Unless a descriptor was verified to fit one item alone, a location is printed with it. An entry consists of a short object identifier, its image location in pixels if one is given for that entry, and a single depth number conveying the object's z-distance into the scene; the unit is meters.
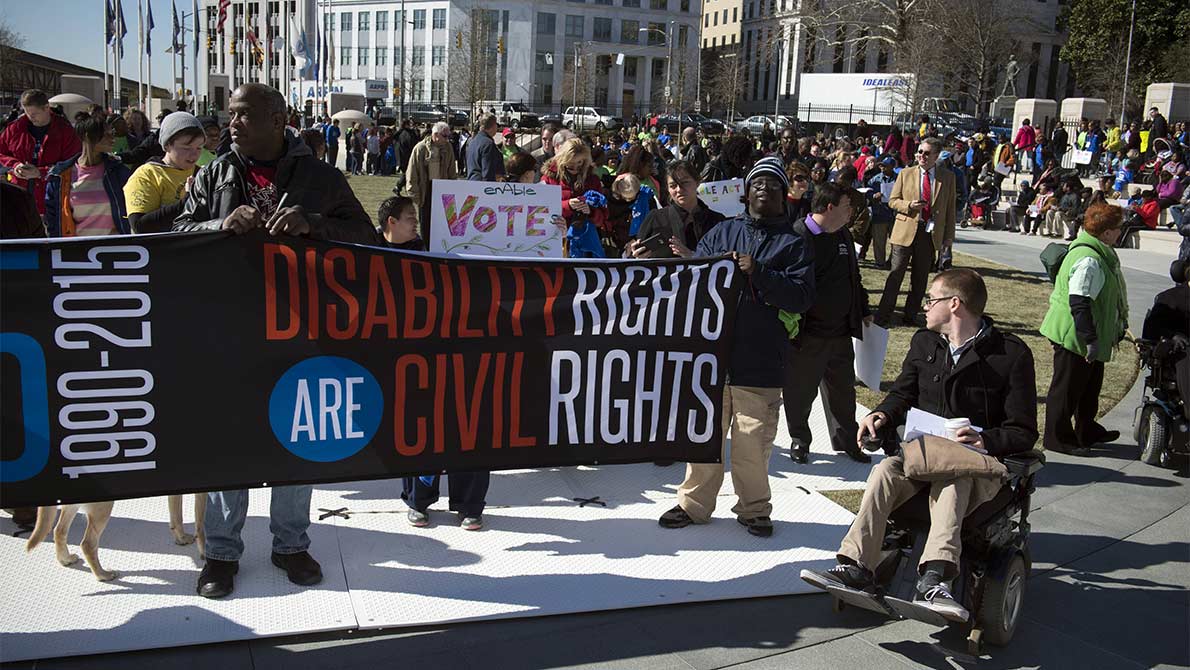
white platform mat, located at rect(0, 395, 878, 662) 4.48
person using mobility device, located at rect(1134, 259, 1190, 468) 7.41
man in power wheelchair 4.46
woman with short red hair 7.25
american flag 43.19
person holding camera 6.69
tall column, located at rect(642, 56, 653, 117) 107.12
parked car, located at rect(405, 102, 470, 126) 57.91
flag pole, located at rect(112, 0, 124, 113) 45.00
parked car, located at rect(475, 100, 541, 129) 57.56
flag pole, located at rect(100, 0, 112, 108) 45.19
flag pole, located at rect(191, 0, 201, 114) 50.19
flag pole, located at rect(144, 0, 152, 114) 47.44
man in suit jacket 11.44
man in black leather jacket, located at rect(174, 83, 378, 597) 4.71
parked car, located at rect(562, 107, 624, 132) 55.36
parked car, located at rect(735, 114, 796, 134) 50.26
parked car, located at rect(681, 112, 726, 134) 52.84
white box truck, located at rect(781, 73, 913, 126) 47.66
